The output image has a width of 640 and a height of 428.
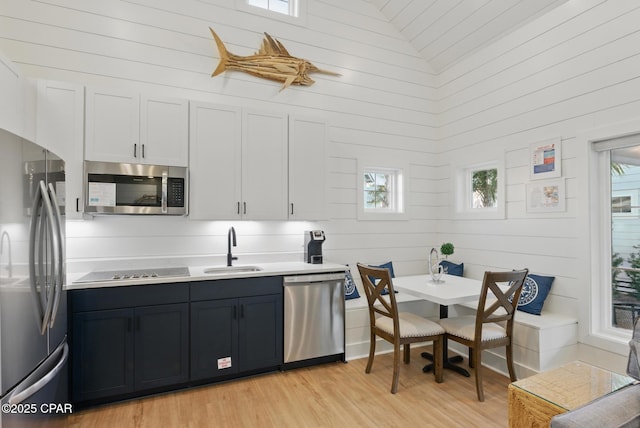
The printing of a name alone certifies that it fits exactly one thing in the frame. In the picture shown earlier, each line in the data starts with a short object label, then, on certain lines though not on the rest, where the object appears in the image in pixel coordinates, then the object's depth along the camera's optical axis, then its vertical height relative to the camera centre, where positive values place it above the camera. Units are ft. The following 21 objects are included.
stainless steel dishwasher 10.67 -3.14
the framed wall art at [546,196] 10.82 +0.69
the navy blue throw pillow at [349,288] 12.57 -2.53
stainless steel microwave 9.34 +0.78
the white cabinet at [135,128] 9.41 +2.46
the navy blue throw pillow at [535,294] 10.91 -2.38
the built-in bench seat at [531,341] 9.87 -3.64
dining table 9.37 -2.06
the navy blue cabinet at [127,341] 8.39 -3.08
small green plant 12.30 -1.10
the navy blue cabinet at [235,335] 9.55 -3.33
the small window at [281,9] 12.71 +7.72
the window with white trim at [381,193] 14.37 +1.04
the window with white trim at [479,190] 12.95 +1.10
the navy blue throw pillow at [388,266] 14.18 -1.95
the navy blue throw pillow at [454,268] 14.20 -2.04
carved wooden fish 12.12 +5.43
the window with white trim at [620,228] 9.52 -0.29
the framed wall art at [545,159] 10.89 +1.86
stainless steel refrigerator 5.12 -1.09
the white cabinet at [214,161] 10.51 +1.68
